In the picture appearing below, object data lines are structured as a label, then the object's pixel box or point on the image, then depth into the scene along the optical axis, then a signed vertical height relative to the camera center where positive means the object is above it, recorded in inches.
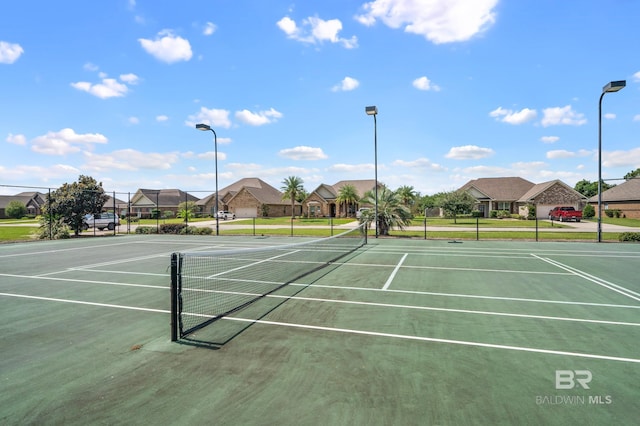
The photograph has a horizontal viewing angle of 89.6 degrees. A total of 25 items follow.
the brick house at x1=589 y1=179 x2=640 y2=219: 1850.4 +63.6
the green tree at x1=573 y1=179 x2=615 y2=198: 3265.3 +241.5
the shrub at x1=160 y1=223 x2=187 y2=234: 1211.5 -68.4
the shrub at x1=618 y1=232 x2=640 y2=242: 831.1 -70.3
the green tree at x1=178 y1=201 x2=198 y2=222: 2577.3 +11.1
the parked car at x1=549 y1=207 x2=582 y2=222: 1738.4 -21.9
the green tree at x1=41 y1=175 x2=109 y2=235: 1069.1 +26.4
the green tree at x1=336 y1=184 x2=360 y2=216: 2397.9 +120.4
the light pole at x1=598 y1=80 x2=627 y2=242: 701.9 +237.1
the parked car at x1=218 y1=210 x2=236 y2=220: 2511.3 -37.7
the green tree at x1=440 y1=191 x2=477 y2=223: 1814.7 +45.3
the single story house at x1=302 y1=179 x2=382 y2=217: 2605.8 +42.8
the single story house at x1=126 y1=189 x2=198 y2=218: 2938.0 +77.9
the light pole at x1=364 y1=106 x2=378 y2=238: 857.2 +213.3
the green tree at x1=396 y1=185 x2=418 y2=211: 2349.9 +125.8
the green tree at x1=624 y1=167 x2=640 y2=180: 2969.5 +350.9
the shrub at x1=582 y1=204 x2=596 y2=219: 2020.2 -13.1
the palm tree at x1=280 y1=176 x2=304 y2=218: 2477.9 +178.8
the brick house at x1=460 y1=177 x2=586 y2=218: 2100.1 +105.9
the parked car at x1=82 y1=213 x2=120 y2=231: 1428.0 -51.5
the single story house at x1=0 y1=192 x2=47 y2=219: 2976.1 +90.8
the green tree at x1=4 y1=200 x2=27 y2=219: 2708.2 +4.3
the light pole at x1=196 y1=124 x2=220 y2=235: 947.6 +247.3
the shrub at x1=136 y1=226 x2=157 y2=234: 1241.4 -76.3
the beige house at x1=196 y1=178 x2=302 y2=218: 2608.3 +67.1
